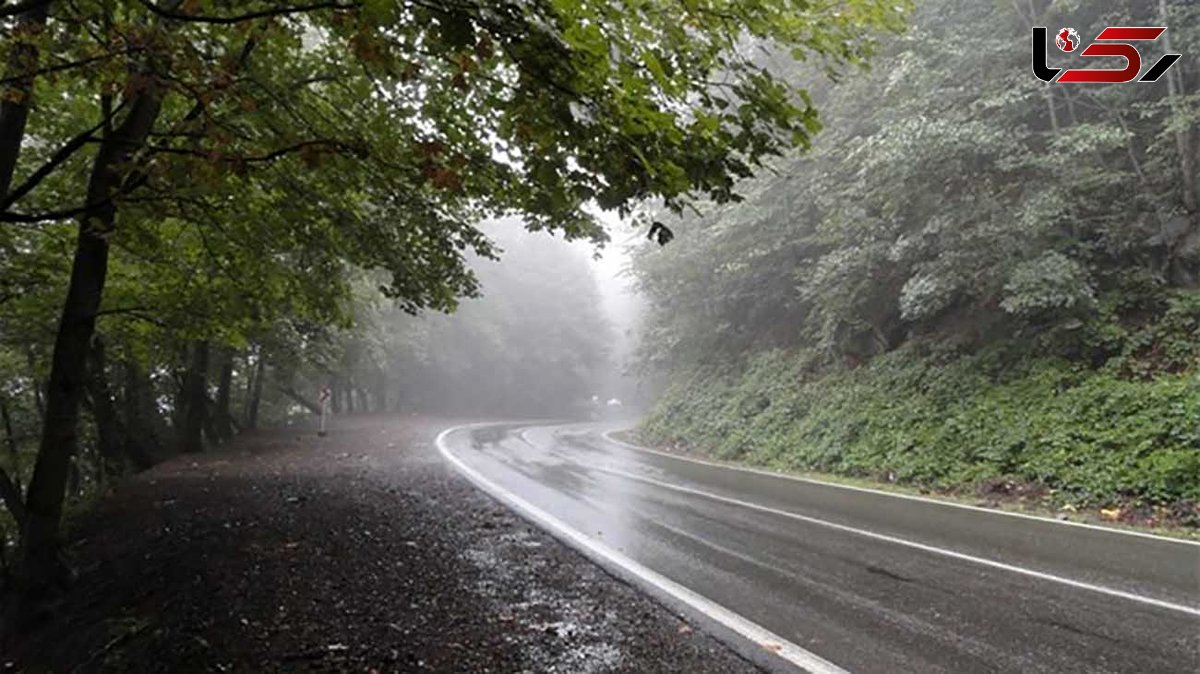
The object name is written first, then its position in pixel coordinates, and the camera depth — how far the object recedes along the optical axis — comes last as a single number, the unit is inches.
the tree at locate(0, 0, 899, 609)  130.2
